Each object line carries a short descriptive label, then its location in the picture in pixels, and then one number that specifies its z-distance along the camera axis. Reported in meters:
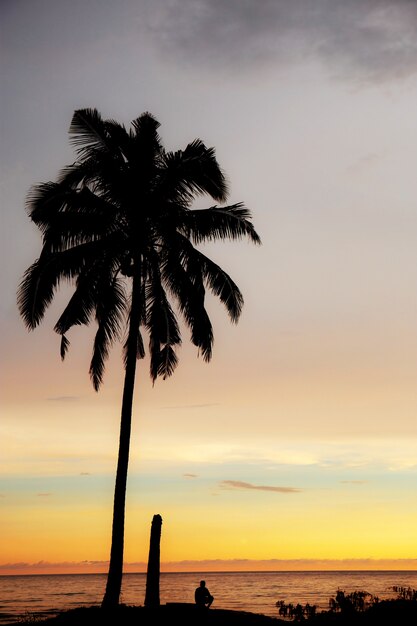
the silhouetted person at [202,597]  22.81
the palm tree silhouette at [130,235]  24.80
